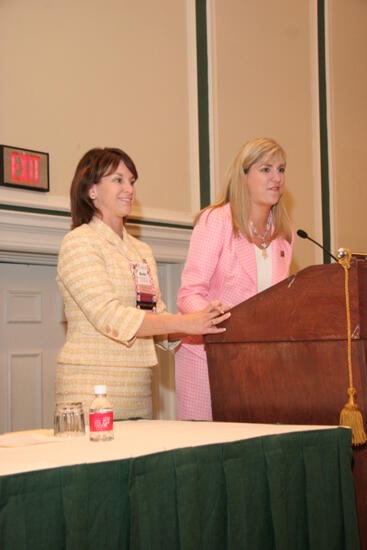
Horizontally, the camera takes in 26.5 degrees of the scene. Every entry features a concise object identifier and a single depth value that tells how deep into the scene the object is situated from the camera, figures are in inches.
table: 58.5
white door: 159.9
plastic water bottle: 74.3
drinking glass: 78.1
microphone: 92.8
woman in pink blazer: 106.1
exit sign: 145.6
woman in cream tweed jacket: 95.4
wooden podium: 84.7
